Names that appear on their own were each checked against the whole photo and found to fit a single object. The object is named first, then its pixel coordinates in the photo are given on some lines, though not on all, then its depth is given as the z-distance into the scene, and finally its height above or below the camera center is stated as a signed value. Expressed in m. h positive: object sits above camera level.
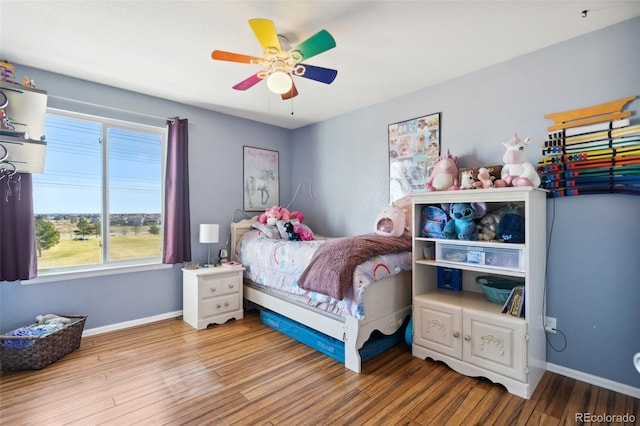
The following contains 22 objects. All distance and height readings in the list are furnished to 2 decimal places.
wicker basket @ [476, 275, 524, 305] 2.22 -0.59
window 2.80 +0.18
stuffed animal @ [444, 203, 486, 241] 2.25 -0.06
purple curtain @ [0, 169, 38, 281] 2.43 -0.13
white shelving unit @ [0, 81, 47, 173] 2.04 +0.64
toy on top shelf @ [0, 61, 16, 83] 2.08 +0.99
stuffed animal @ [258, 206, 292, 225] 3.70 -0.04
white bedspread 2.24 -0.50
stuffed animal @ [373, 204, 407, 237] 2.81 -0.09
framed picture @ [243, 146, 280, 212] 4.10 +0.48
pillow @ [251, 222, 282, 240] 3.57 -0.22
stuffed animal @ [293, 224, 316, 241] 3.59 -0.24
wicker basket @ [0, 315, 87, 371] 2.24 -1.07
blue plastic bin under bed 2.42 -1.11
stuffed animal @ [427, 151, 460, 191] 2.58 +0.32
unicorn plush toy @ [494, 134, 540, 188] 2.12 +0.32
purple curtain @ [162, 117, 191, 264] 3.33 +0.18
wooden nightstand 3.11 -0.90
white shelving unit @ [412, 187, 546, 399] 1.97 -0.72
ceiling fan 1.68 +0.99
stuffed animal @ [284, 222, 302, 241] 3.56 -0.24
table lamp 3.35 -0.23
